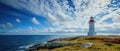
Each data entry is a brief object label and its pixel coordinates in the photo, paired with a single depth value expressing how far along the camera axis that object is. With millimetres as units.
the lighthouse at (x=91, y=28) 16083
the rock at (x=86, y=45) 10256
